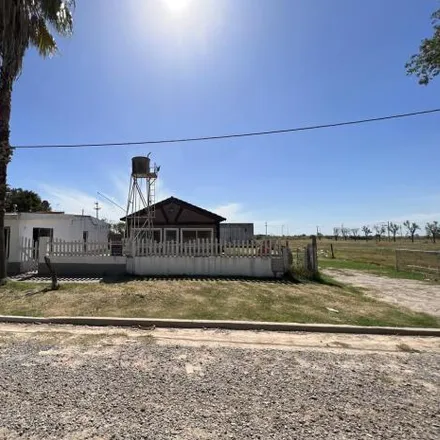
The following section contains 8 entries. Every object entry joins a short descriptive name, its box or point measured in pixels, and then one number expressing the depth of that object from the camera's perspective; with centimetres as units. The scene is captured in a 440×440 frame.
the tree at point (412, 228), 10578
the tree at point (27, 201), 3731
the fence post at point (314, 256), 1286
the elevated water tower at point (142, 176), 1767
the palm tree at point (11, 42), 1010
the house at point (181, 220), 2466
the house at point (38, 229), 1468
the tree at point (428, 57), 987
